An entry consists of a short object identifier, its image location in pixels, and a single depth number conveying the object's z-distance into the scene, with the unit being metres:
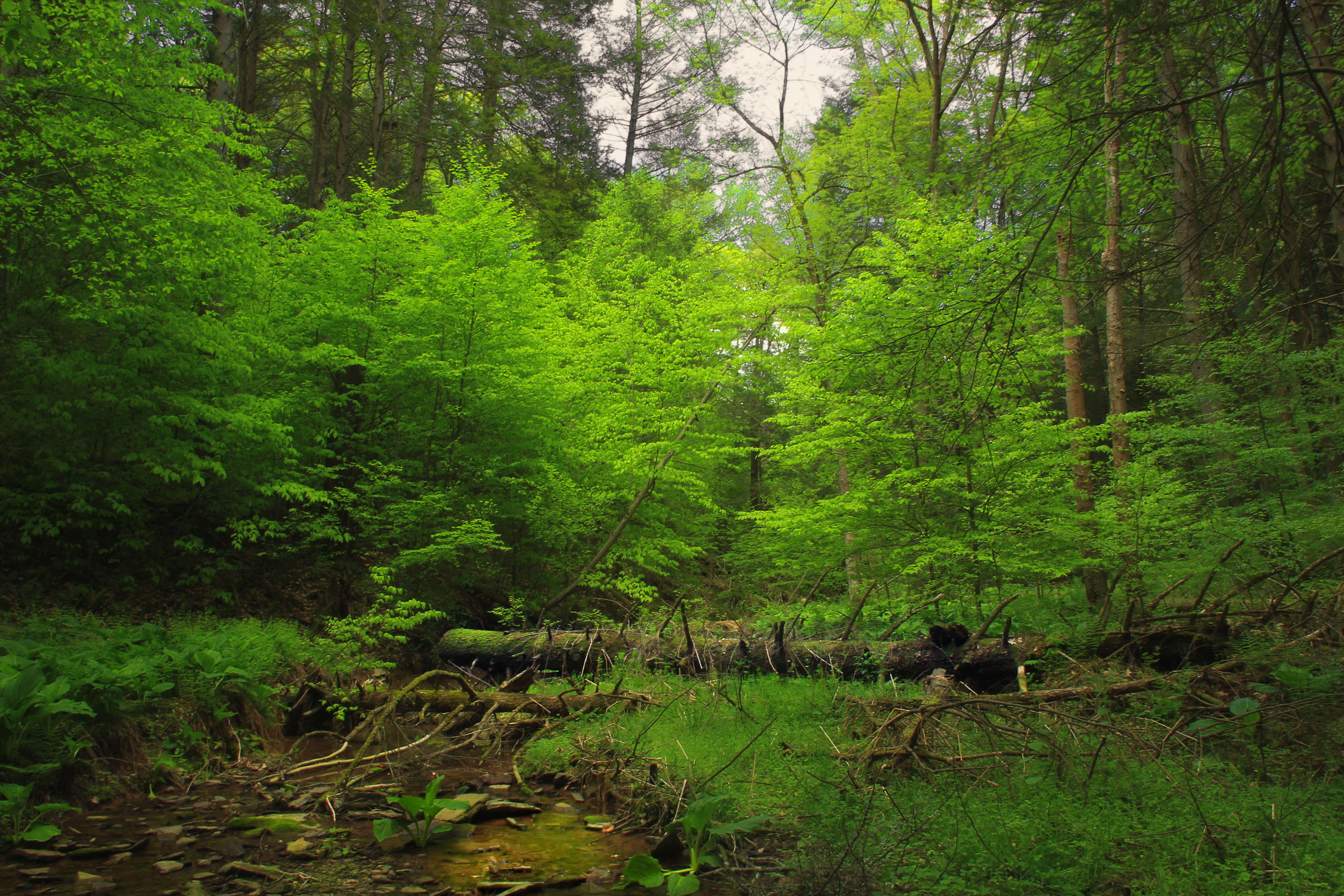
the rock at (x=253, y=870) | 3.52
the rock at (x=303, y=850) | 3.81
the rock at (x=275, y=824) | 4.14
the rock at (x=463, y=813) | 4.30
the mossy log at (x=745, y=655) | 6.16
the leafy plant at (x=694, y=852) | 3.44
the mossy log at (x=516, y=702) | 6.45
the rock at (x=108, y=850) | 3.66
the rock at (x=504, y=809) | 4.53
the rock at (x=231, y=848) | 3.77
